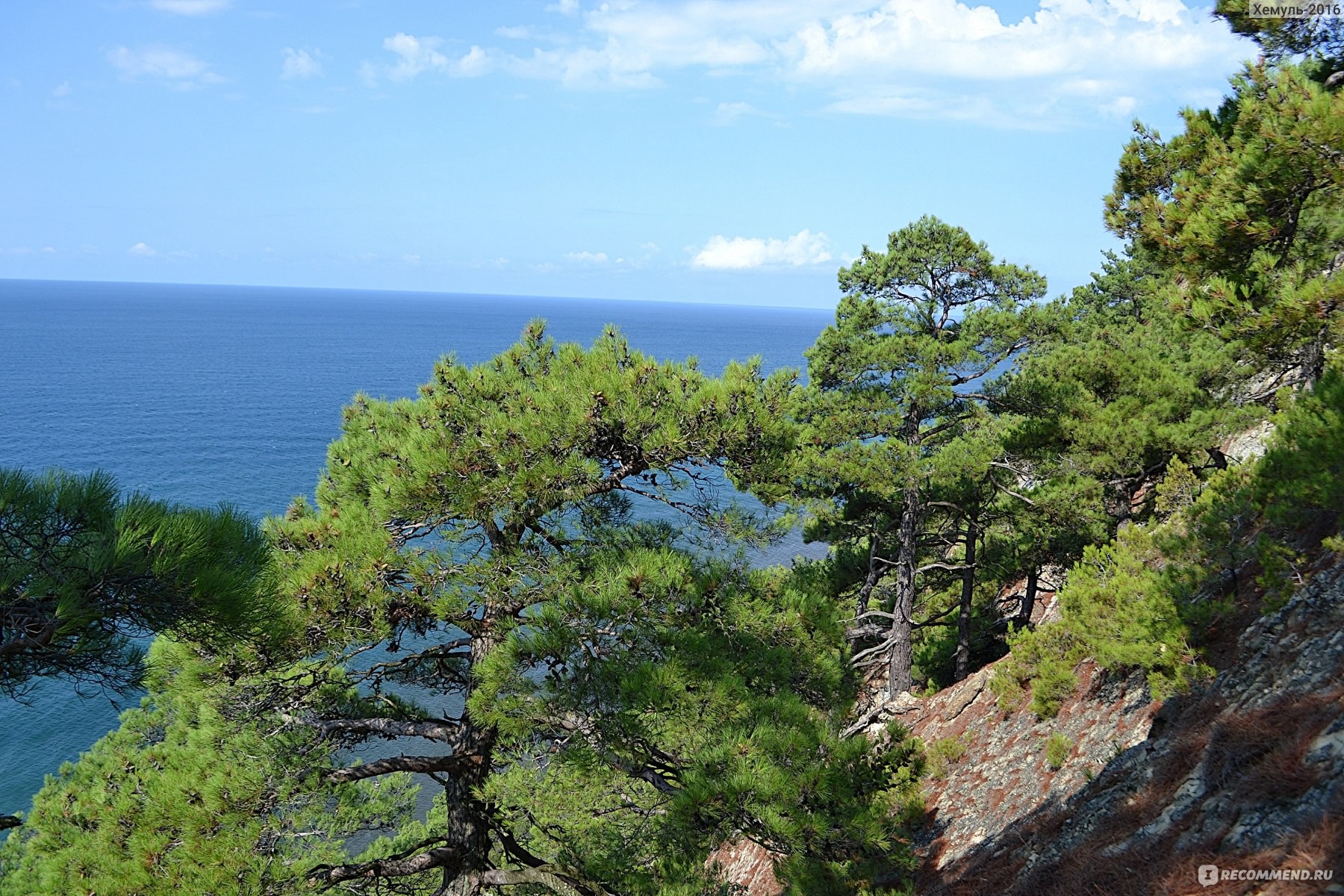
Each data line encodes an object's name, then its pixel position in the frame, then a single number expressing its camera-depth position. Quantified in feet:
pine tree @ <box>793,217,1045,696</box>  49.96
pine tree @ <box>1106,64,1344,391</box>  22.44
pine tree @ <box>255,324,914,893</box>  20.68
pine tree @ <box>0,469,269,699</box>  14.11
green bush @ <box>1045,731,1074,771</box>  30.58
